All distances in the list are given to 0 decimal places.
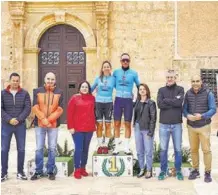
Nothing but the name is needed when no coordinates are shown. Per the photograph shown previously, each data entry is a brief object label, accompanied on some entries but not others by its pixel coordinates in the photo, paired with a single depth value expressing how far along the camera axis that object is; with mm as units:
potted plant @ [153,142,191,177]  7754
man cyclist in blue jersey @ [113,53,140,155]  7941
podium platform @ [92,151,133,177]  7762
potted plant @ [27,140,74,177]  7734
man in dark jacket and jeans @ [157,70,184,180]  7383
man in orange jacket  7512
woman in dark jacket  7535
